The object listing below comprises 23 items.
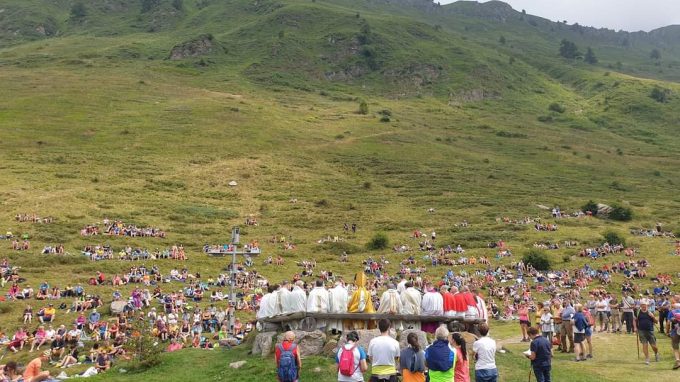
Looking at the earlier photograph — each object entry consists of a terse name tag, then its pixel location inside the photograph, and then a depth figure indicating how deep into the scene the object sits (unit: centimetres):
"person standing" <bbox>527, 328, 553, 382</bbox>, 1279
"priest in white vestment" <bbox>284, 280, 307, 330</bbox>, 1869
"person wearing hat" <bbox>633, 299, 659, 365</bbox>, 1757
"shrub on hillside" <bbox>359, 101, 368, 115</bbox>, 13088
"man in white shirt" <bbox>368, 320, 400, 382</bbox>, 1102
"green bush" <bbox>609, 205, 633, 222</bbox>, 7456
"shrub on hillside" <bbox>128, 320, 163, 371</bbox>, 1914
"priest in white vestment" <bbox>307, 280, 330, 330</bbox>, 1833
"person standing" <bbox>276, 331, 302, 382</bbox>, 1173
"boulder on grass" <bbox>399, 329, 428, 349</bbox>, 1645
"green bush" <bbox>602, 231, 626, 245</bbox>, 6019
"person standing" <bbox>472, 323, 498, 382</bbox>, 1179
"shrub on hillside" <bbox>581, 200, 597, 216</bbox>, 7669
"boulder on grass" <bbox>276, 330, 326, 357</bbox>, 1742
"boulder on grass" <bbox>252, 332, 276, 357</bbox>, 1800
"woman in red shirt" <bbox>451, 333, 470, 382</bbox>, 1121
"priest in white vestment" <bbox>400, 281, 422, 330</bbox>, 1850
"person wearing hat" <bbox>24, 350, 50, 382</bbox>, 1273
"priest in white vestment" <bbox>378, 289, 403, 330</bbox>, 1812
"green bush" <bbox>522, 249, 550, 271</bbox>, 5196
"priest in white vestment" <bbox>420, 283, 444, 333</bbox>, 1855
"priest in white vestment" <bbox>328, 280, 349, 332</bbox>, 1844
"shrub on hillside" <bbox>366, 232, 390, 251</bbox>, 6034
